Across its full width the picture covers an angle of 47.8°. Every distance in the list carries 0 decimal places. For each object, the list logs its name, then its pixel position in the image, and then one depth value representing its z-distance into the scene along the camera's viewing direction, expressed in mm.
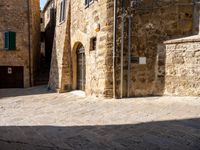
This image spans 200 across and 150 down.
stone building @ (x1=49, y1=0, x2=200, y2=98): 7566
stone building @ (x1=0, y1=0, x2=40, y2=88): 14375
